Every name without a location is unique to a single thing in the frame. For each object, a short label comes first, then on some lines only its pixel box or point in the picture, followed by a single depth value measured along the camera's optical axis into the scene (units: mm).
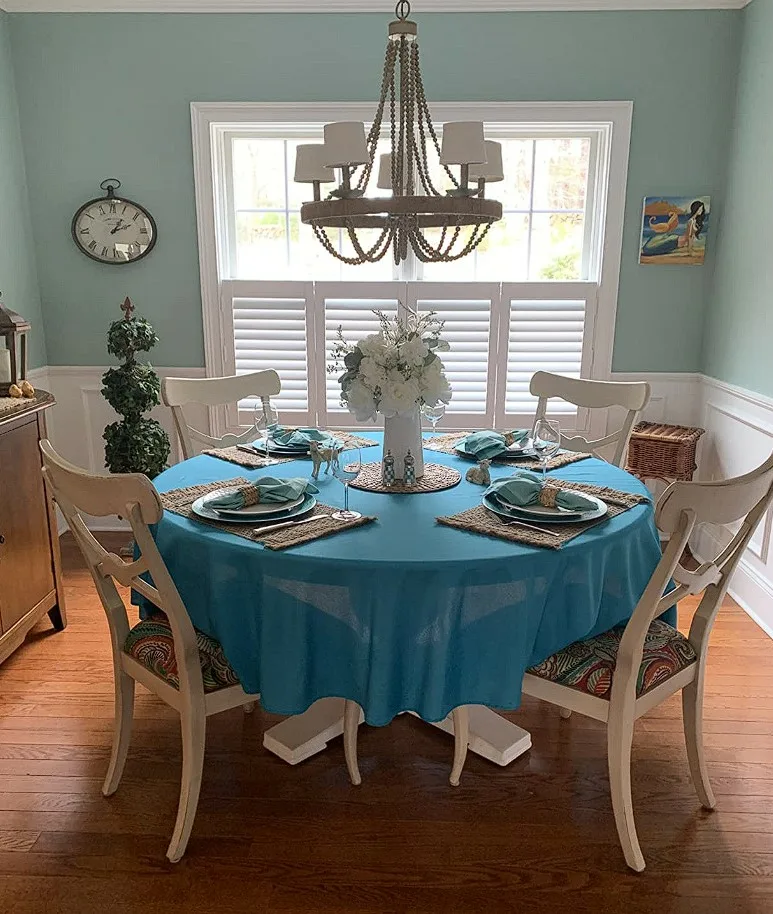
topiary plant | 3473
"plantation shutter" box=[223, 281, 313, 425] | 3812
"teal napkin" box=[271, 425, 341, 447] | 2557
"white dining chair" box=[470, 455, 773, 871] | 1552
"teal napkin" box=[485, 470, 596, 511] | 1919
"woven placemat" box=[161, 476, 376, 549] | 1739
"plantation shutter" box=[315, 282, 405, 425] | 3781
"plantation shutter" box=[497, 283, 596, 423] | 3764
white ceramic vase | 2203
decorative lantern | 2838
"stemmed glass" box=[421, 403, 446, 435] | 2213
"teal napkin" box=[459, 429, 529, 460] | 2467
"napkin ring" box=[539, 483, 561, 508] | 1931
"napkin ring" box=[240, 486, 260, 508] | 1932
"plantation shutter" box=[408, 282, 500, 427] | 3771
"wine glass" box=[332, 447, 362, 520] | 1911
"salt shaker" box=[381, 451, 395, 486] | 2197
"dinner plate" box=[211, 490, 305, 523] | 1868
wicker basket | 3461
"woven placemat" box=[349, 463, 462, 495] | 2143
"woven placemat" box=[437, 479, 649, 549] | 1746
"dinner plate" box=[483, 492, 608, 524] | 1854
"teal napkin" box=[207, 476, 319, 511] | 1919
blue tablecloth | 1648
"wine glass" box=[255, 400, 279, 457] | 2533
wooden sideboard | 2588
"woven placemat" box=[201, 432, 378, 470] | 2439
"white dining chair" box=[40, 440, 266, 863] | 1581
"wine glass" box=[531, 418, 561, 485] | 2248
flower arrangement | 2062
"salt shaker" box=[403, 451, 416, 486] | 2203
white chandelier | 1978
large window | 3730
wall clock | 3703
